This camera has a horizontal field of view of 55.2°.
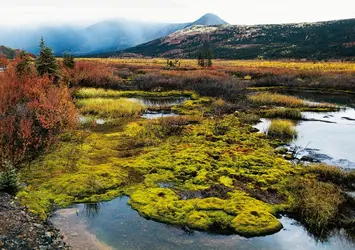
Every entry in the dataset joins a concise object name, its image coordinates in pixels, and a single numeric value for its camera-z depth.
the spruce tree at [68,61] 42.07
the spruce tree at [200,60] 71.78
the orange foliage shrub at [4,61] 37.82
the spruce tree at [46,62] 31.27
